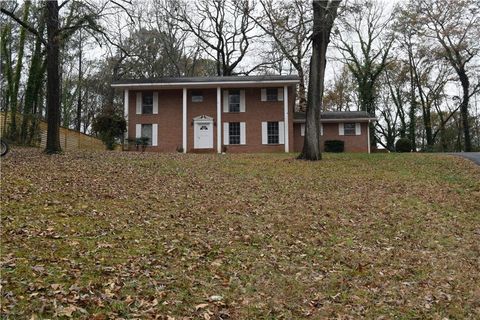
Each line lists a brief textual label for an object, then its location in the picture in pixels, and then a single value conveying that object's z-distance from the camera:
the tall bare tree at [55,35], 15.50
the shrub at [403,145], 29.72
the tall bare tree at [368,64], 38.34
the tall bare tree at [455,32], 32.16
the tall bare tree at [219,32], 34.34
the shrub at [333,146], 28.50
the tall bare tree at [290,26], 17.30
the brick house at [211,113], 26.77
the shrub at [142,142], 25.89
